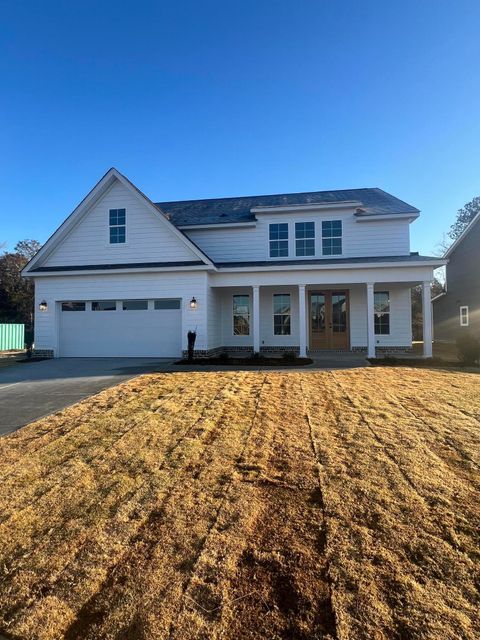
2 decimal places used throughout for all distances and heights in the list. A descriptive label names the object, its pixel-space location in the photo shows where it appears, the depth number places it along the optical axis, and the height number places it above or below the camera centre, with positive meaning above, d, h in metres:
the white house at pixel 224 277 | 13.66 +2.02
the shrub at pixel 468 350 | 11.41 -0.81
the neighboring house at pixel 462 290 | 19.97 +2.24
